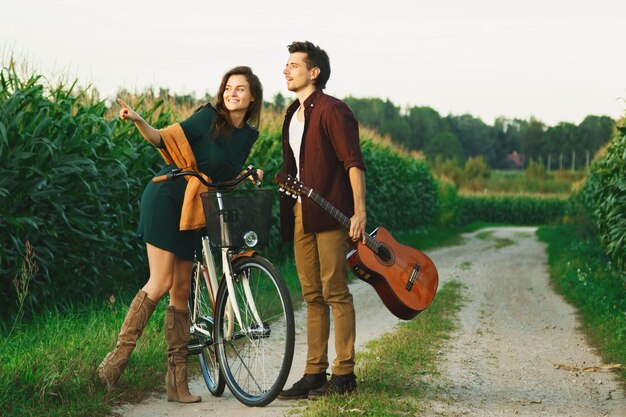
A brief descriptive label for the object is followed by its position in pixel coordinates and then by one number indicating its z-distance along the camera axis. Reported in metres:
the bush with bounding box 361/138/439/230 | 21.39
